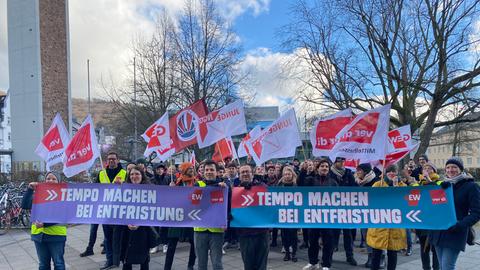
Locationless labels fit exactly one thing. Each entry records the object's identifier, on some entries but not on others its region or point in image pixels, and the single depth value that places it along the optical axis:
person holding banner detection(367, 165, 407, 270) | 5.77
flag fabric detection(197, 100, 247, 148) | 8.21
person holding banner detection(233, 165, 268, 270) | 5.16
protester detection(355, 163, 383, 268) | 7.29
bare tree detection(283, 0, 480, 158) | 15.56
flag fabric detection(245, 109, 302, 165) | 7.59
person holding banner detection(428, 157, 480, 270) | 4.85
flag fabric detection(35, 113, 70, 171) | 6.63
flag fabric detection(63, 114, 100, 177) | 6.30
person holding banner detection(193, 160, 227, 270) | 5.41
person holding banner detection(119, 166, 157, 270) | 5.61
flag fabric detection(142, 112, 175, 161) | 7.79
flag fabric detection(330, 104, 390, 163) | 6.01
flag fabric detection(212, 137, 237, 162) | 10.02
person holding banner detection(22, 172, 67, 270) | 5.52
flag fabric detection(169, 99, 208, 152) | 8.32
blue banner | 5.47
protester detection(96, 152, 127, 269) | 7.04
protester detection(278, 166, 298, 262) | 7.85
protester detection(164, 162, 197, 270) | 6.38
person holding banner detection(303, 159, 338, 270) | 6.76
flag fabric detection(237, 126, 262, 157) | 10.35
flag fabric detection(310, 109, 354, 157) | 7.46
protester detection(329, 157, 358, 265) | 7.62
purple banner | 5.63
